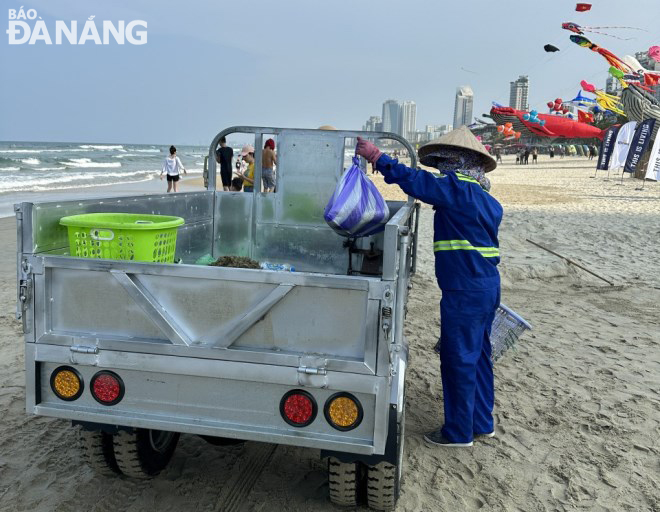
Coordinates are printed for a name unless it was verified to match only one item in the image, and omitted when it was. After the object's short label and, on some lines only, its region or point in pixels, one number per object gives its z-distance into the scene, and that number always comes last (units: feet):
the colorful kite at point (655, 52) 113.09
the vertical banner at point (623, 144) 76.43
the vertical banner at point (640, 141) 70.54
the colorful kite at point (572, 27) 96.27
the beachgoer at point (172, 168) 49.88
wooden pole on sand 27.59
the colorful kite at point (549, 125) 201.26
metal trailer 7.82
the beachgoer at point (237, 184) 35.58
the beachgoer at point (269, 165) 28.84
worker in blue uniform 10.96
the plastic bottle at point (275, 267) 12.70
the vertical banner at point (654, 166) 66.49
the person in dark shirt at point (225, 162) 37.70
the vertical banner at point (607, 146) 87.89
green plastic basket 9.21
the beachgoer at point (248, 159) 32.63
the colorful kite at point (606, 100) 136.22
